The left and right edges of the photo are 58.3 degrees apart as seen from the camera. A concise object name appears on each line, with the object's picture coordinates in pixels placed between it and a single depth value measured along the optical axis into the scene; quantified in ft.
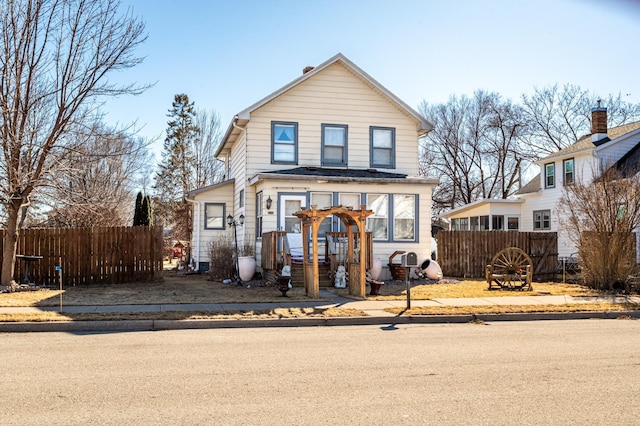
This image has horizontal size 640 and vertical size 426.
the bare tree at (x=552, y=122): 145.07
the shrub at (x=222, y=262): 65.05
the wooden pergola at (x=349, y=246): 47.52
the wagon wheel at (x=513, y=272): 56.75
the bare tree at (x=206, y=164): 144.25
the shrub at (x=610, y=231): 55.36
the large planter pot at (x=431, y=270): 63.98
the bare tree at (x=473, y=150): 148.25
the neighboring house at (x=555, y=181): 91.61
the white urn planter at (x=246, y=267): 61.82
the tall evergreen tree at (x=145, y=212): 91.81
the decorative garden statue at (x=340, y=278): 56.49
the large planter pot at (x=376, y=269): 61.31
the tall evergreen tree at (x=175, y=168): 147.74
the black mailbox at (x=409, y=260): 41.42
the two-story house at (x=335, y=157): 63.00
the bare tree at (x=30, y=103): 46.93
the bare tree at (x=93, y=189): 51.82
